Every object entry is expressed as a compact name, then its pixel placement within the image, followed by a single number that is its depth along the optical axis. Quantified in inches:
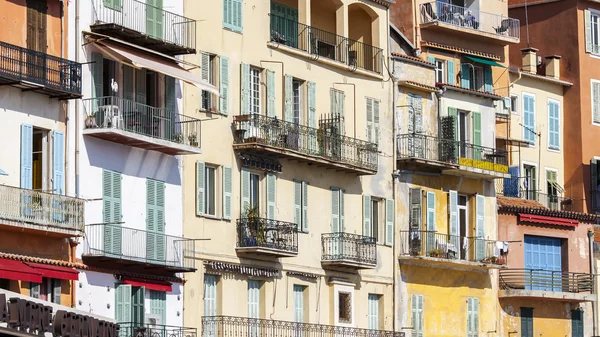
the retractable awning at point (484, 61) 2758.4
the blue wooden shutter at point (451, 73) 2733.8
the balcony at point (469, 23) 2689.5
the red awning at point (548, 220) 2751.0
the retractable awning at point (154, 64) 1999.3
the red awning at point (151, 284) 2031.3
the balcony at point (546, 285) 2696.9
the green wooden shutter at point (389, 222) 2508.6
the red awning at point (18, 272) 1831.9
